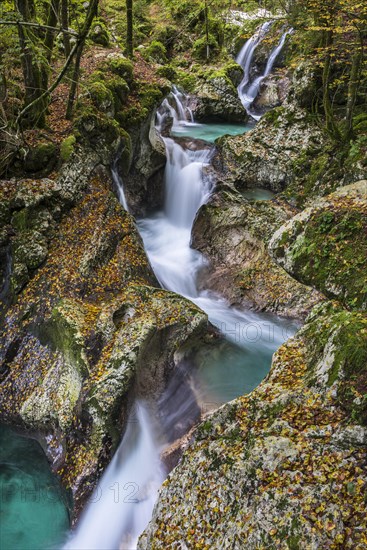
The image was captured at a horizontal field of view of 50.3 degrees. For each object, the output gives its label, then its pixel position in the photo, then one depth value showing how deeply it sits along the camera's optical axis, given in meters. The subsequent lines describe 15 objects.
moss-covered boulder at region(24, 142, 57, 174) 9.59
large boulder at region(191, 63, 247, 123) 20.06
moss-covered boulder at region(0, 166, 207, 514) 6.76
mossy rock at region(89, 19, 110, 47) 16.92
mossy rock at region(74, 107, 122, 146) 10.59
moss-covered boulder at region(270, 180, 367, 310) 6.02
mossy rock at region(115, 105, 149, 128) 12.34
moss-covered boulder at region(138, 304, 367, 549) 4.08
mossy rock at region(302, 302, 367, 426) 4.63
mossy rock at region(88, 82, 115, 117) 11.24
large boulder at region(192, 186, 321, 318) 10.29
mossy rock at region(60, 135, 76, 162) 9.92
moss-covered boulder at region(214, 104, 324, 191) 13.75
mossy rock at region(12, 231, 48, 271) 8.80
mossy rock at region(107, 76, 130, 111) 12.34
